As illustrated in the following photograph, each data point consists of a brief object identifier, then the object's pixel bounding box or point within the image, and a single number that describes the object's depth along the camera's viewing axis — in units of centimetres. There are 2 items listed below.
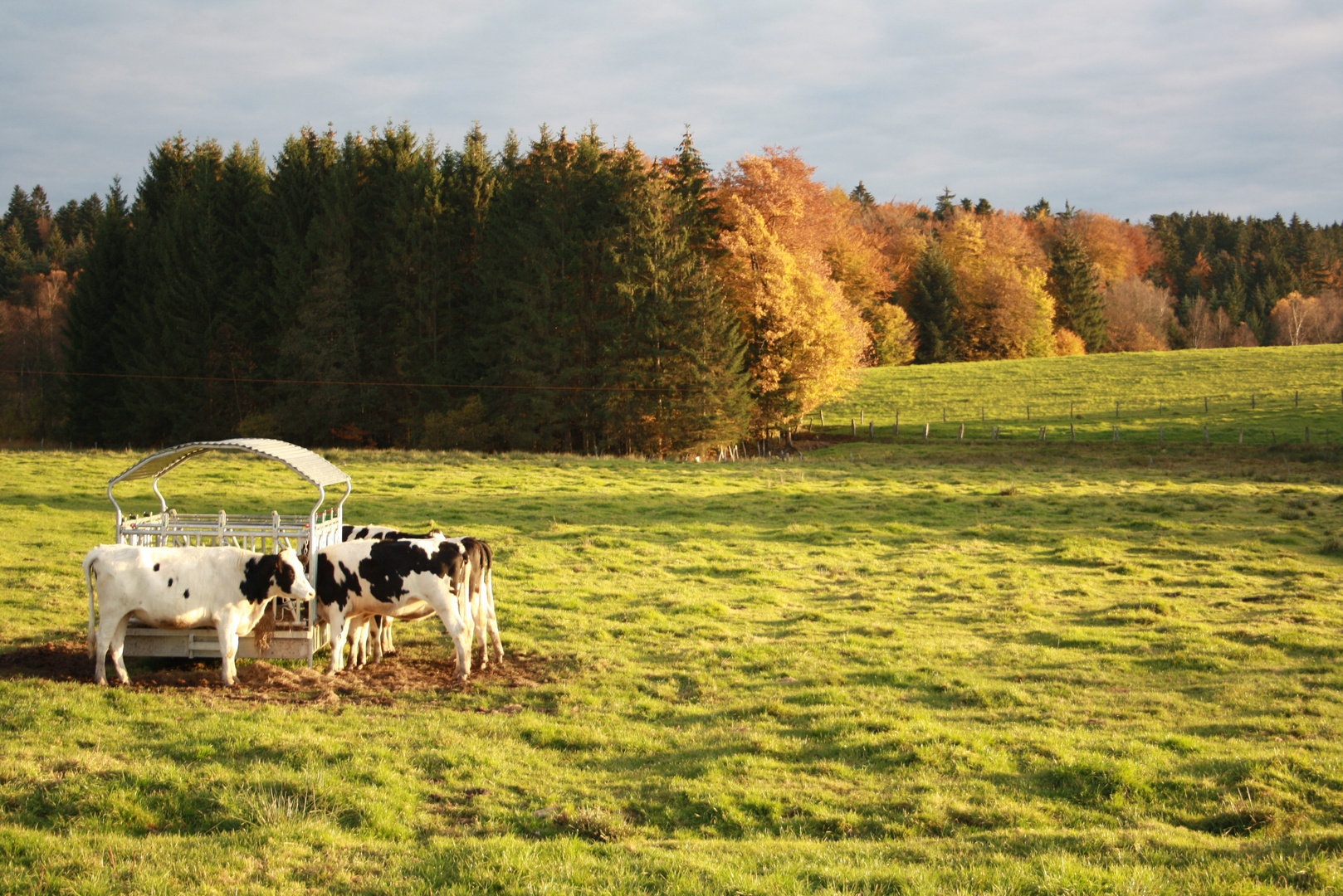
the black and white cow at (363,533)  1395
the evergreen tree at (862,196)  14025
